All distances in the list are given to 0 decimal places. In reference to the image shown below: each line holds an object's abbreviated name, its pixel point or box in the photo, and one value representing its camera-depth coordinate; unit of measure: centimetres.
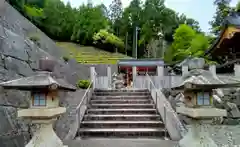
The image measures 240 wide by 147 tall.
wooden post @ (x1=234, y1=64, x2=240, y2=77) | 607
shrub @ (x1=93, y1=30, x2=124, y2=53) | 2246
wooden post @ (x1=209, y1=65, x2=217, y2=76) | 639
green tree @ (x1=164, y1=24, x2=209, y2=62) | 1614
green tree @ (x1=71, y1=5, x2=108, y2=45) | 2362
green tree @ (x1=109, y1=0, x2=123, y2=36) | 2908
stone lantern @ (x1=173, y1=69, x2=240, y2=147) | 301
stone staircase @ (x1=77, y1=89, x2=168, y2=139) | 473
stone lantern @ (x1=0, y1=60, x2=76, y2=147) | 284
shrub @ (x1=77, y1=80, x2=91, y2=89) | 771
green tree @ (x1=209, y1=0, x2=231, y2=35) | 1942
